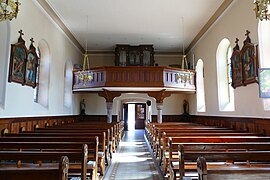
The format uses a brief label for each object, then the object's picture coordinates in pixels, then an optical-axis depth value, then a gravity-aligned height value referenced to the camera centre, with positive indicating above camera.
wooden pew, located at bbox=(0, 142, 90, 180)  2.34 -0.49
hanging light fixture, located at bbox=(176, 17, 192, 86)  11.29 +1.80
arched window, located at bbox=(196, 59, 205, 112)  12.25 +1.21
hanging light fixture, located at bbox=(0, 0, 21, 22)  3.67 +1.73
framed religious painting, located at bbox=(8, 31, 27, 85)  6.00 +1.43
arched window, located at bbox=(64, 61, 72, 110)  11.63 +1.35
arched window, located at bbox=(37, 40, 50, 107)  8.70 +1.48
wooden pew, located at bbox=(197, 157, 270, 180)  1.66 -0.47
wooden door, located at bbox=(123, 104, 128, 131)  19.97 -0.30
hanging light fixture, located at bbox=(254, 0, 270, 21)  3.44 +1.64
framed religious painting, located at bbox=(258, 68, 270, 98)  5.13 +0.69
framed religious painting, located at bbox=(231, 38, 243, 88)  7.08 +1.46
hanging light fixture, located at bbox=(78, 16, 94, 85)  10.91 +1.78
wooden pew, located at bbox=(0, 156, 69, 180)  1.58 -0.44
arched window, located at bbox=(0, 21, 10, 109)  5.76 +1.56
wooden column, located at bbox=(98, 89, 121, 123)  12.54 +0.78
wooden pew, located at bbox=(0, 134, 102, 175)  3.46 -0.54
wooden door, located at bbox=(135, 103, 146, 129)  21.11 -0.32
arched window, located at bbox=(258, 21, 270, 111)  5.94 +1.89
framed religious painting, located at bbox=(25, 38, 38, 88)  6.87 +1.45
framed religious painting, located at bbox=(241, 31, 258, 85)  6.16 +1.46
